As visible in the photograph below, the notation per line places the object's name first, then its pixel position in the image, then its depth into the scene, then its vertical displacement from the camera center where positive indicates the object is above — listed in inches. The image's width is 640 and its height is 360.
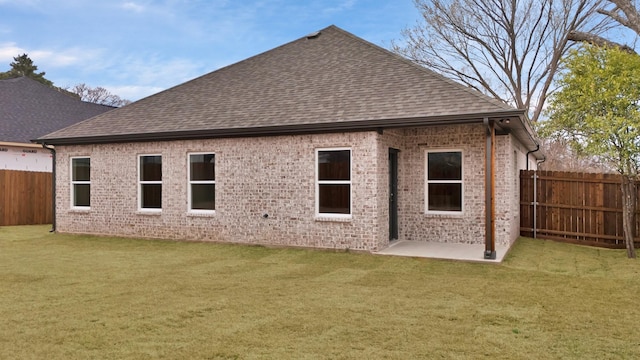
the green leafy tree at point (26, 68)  1676.2 +425.7
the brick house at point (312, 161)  389.4 +23.0
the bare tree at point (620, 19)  749.3 +274.6
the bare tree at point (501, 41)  902.4 +289.5
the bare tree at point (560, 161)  1061.1 +52.4
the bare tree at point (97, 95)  1803.6 +354.1
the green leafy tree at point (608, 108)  374.0 +63.6
